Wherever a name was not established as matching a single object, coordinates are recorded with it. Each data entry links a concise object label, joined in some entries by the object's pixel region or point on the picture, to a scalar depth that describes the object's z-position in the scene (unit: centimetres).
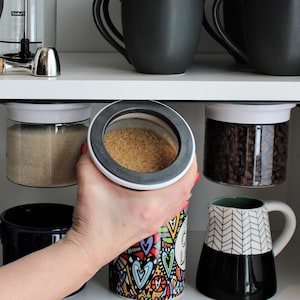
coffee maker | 103
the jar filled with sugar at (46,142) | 95
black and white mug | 102
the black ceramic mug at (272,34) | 91
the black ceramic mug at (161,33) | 91
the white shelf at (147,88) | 88
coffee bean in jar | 98
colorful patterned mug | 101
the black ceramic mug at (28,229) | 100
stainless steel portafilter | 90
